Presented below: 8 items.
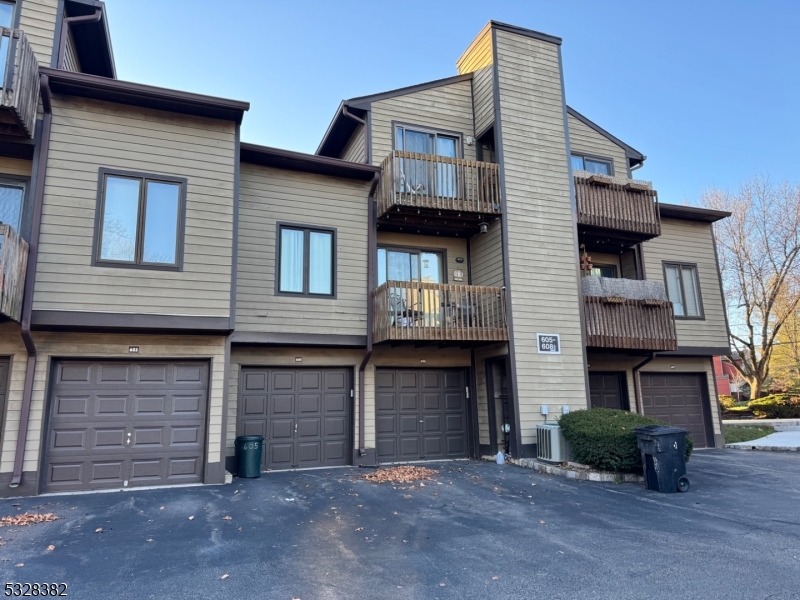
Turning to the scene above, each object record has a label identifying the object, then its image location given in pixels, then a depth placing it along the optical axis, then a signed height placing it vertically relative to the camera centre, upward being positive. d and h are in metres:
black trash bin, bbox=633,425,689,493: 8.01 -1.16
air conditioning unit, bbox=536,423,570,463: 9.98 -1.11
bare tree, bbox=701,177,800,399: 23.22 +5.49
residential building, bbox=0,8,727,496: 8.15 +2.29
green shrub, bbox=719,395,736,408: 23.53 -0.83
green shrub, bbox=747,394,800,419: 19.23 -0.91
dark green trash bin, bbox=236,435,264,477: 9.34 -1.09
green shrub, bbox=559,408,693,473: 8.77 -0.91
